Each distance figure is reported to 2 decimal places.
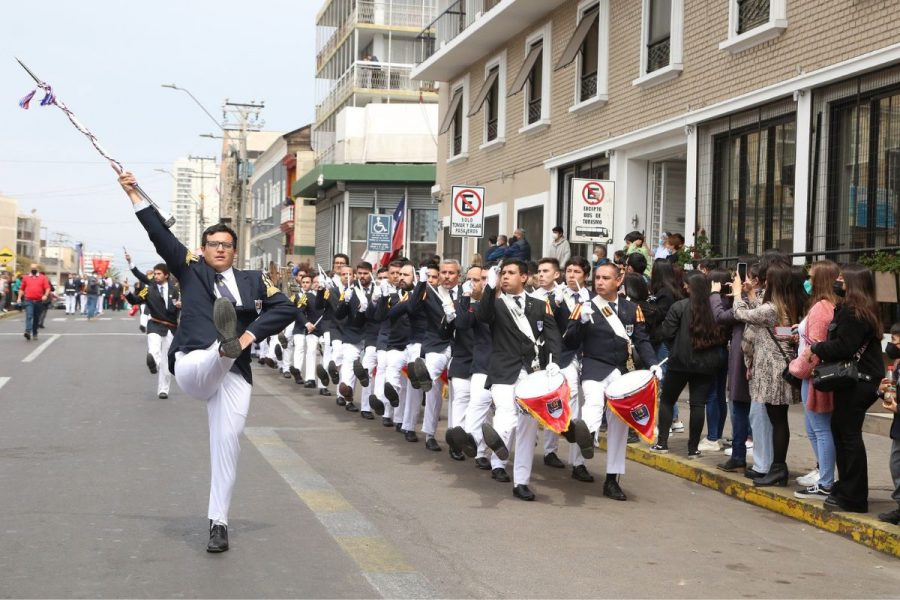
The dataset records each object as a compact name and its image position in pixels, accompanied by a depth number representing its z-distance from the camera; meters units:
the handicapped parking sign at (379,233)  23.98
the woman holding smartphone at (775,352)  9.07
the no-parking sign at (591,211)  15.15
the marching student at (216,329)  6.70
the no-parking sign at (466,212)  18.56
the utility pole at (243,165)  45.31
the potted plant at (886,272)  12.24
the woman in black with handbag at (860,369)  7.93
